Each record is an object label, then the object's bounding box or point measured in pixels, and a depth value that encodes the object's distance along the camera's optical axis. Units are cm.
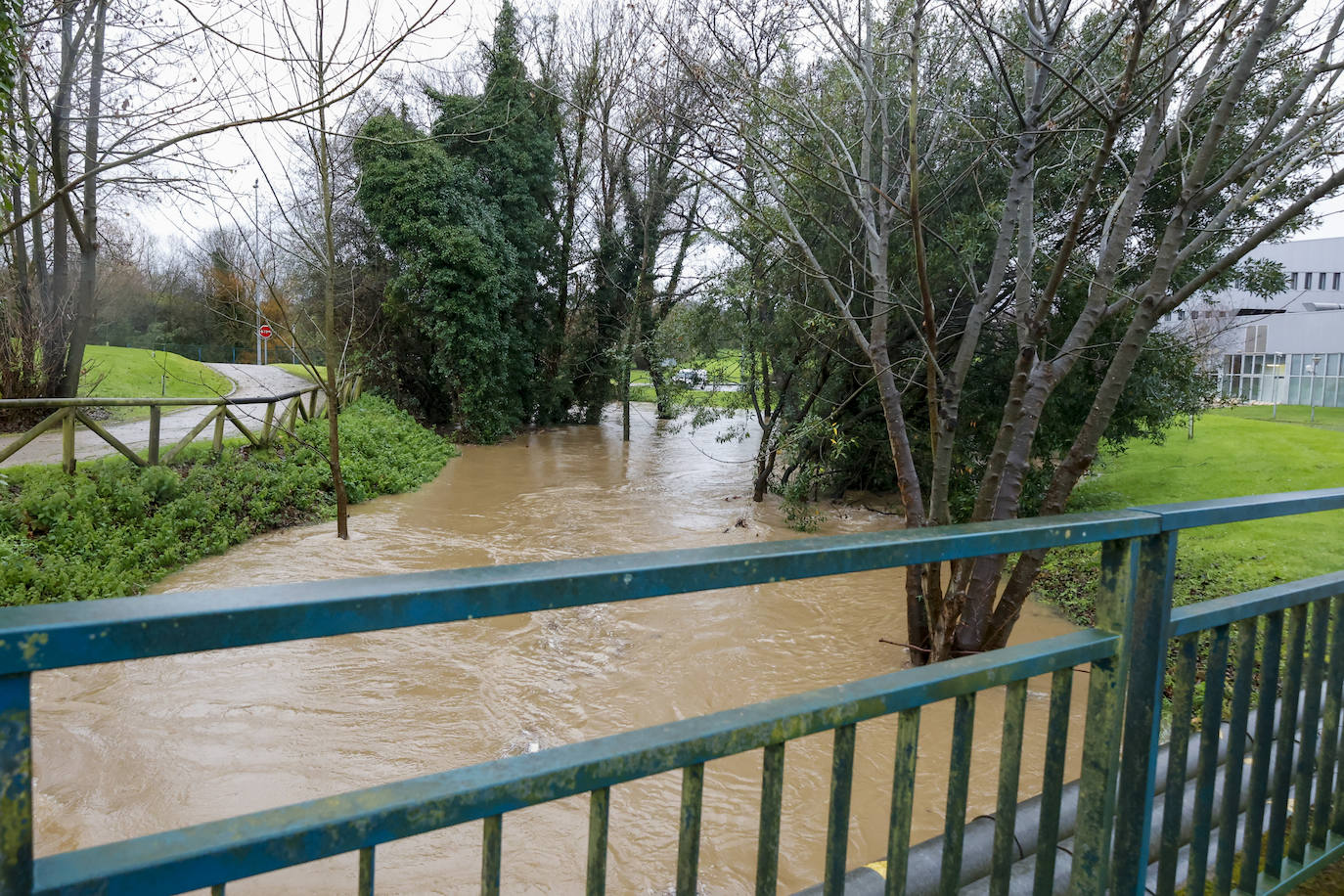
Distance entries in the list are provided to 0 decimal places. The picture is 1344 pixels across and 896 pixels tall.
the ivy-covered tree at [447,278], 1764
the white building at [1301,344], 2634
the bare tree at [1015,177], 439
